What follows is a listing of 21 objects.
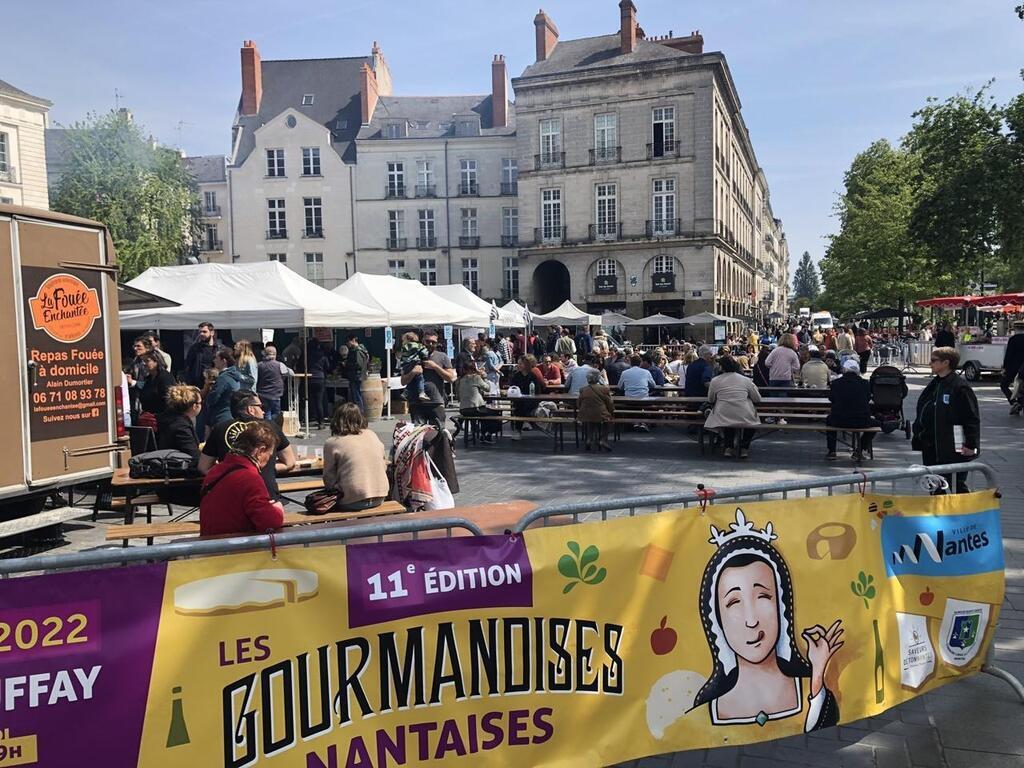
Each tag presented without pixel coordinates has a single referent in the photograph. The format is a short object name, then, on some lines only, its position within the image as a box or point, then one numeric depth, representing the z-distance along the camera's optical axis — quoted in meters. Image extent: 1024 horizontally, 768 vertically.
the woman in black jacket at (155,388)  9.65
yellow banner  2.51
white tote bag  6.53
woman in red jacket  4.48
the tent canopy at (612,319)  39.81
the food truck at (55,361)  6.49
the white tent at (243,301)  14.12
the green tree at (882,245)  45.66
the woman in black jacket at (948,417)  6.34
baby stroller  11.70
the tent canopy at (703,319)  37.62
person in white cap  10.62
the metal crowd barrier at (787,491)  3.20
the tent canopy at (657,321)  36.95
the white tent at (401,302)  17.48
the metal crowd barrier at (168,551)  2.46
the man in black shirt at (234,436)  6.35
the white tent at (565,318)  30.34
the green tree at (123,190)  42.34
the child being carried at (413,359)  11.98
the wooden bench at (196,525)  5.58
